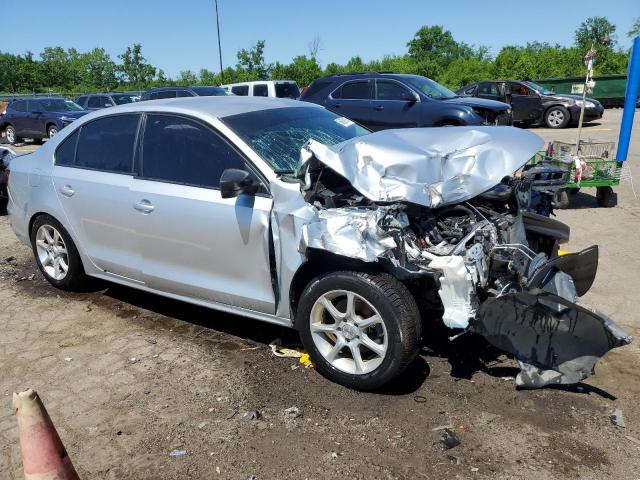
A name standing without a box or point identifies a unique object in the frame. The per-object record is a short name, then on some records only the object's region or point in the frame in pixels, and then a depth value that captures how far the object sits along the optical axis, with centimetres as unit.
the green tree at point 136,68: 5622
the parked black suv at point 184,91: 1650
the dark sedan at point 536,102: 1783
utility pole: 3003
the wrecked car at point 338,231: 304
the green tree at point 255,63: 4534
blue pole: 736
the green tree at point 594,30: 7925
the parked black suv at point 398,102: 1154
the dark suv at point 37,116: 1831
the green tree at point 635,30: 6345
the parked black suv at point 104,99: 2067
